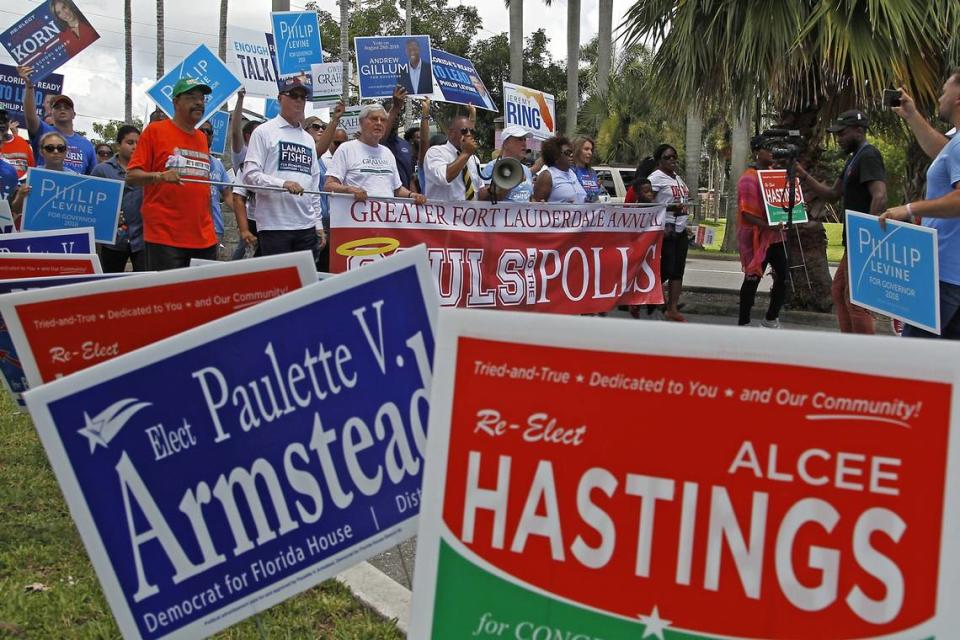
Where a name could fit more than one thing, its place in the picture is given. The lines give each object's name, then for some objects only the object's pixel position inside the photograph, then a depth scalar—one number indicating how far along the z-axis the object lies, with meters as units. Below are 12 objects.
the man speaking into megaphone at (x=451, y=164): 7.76
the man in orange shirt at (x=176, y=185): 5.92
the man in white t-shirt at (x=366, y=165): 6.90
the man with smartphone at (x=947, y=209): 4.51
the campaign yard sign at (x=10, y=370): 4.00
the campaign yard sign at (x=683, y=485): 1.38
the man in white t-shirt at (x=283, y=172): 6.62
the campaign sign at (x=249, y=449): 1.94
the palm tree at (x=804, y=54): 8.97
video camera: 8.64
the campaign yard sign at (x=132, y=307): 2.52
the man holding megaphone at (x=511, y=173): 7.62
